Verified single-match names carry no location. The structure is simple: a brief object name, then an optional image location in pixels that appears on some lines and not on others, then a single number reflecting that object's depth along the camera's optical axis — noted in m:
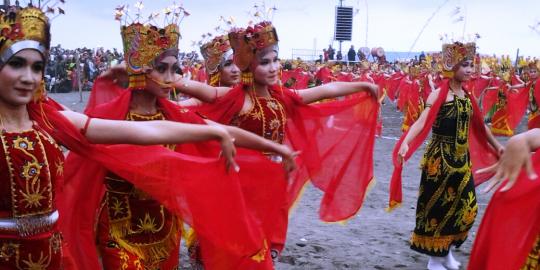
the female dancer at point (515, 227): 3.23
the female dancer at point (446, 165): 6.03
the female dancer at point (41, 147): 2.75
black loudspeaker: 42.53
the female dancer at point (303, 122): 5.05
